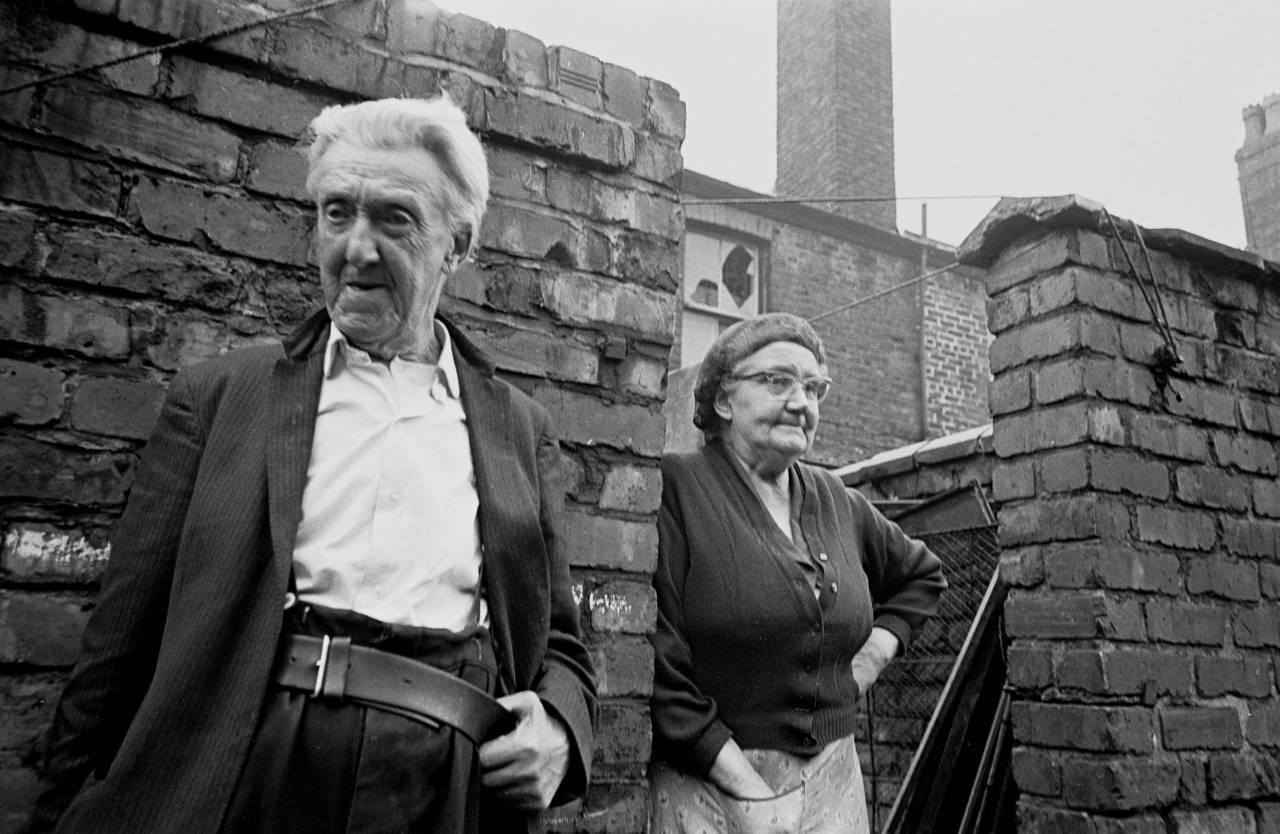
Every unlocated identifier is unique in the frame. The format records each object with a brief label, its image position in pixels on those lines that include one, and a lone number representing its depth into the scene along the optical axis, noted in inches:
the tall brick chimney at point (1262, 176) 396.5
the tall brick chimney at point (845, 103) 480.4
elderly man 51.5
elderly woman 90.0
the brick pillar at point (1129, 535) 113.7
